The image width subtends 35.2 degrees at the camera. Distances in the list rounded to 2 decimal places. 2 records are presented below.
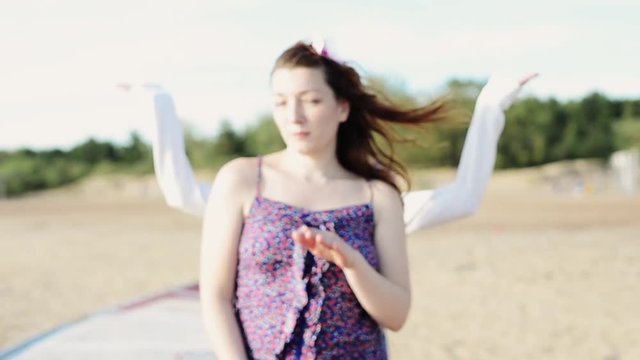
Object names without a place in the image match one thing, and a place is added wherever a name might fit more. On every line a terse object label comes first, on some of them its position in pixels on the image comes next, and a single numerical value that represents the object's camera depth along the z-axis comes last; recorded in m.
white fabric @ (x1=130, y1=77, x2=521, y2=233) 2.74
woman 2.12
